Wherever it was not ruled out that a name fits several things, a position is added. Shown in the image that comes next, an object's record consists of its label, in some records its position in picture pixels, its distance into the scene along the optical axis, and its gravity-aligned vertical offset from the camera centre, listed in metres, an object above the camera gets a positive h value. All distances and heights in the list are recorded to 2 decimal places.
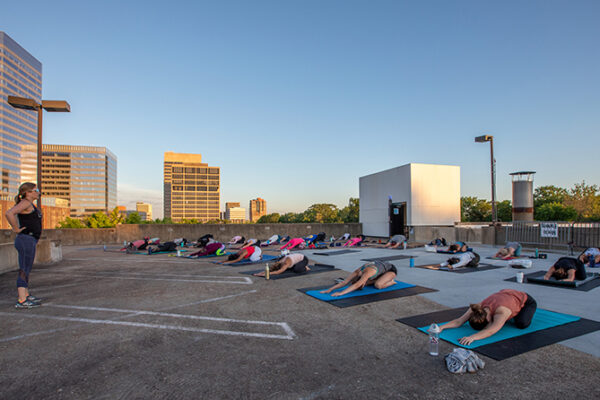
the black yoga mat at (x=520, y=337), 3.58 -1.67
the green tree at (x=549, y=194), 49.98 +2.63
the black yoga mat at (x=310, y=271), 8.55 -1.90
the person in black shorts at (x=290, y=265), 8.88 -1.64
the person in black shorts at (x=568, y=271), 7.25 -1.49
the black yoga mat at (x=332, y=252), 14.16 -2.09
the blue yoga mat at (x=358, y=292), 6.14 -1.76
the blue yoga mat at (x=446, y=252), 13.26 -1.92
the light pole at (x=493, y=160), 18.34 +2.96
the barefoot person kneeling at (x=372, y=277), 6.51 -1.51
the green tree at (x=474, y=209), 40.71 -0.05
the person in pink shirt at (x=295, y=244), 17.06 -1.96
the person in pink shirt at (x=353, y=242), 18.44 -2.02
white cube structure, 21.08 +0.81
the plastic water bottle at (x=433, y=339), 3.45 -1.48
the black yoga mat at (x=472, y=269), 9.14 -1.86
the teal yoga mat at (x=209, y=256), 12.91 -2.07
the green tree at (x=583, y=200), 45.73 +1.31
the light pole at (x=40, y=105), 11.03 +3.82
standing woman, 5.42 -0.48
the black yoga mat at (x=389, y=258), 12.12 -1.98
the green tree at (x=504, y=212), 41.54 -0.45
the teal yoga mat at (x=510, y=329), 3.89 -1.67
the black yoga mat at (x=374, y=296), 5.74 -1.77
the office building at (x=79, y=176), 162.12 +17.46
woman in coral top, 3.97 -1.38
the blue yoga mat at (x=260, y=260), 11.09 -2.00
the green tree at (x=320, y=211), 66.18 -0.55
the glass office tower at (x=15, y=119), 112.75 +34.64
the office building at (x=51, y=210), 73.50 -0.42
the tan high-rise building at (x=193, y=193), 182.62 +9.28
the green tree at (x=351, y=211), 42.33 -0.39
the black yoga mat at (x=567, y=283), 6.84 -1.73
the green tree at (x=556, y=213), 38.03 -0.53
